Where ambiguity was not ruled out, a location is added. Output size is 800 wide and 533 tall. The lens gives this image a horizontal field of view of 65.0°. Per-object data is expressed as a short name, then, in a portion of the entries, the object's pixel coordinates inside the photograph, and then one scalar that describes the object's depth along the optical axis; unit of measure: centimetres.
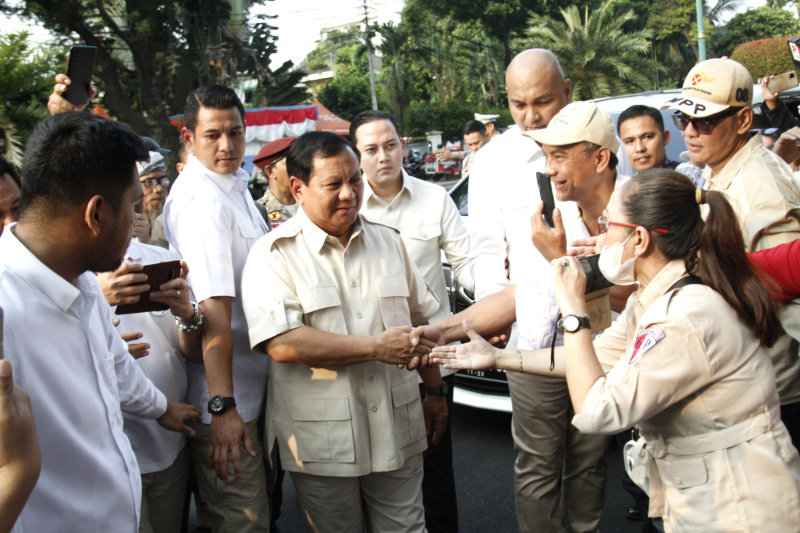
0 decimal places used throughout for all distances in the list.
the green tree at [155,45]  1673
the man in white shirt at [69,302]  159
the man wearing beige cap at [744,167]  244
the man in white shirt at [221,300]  265
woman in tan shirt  184
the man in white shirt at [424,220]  348
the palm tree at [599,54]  2558
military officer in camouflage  507
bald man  288
